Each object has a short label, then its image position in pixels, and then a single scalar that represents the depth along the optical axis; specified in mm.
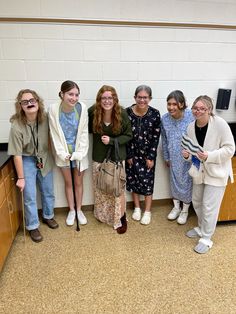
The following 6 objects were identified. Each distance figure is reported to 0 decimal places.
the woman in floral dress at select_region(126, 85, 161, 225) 2465
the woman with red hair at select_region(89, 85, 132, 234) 2316
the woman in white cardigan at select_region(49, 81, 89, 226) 2225
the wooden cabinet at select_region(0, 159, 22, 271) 1984
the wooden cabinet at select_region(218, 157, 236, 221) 2480
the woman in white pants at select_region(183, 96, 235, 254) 2020
